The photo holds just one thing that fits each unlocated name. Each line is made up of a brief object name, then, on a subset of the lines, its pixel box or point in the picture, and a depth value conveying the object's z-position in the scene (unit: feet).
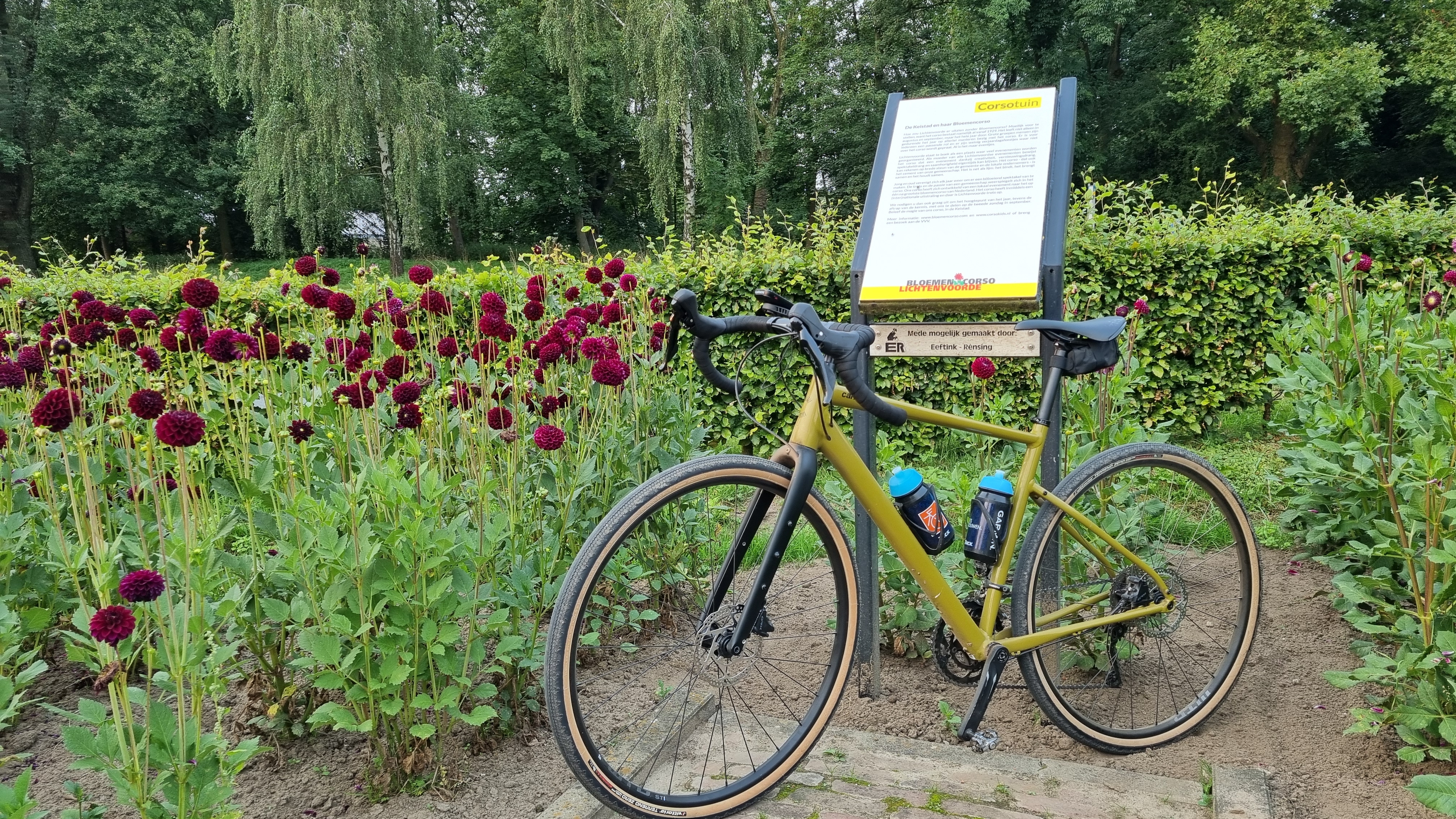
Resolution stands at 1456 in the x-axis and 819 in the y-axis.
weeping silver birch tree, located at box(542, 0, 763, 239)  62.54
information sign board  8.32
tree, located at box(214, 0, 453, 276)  58.75
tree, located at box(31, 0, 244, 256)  98.99
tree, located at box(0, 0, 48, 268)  66.85
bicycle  6.03
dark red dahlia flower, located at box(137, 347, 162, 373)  7.62
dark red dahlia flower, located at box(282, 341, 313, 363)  8.25
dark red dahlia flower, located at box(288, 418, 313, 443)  6.91
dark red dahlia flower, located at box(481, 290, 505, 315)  7.94
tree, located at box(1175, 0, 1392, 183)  75.92
